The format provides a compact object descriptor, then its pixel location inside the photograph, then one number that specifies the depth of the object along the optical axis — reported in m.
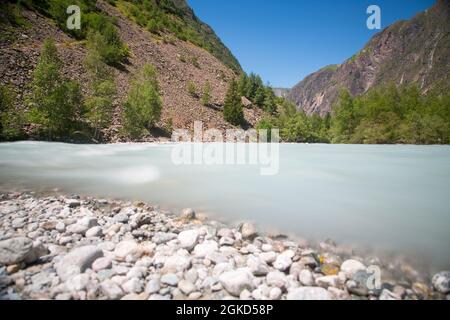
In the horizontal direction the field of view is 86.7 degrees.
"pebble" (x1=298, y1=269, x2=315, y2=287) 3.20
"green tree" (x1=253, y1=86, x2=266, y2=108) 63.00
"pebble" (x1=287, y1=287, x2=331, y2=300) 2.90
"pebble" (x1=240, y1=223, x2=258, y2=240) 4.59
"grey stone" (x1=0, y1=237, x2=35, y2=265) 3.21
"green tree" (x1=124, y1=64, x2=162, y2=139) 28.66
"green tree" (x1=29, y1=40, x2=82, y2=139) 22.06
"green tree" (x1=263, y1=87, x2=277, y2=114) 61.12
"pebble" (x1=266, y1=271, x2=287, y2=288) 3.10
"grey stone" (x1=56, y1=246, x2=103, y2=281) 3.17
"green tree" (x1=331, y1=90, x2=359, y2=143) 53.69
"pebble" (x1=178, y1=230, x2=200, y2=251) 4.07
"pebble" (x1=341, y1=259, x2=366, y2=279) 3.40
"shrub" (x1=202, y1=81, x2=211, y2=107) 47.25
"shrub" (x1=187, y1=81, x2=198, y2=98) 48.00
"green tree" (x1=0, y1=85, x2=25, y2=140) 20.50
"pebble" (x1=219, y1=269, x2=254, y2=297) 3.01
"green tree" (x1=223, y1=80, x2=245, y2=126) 46.53
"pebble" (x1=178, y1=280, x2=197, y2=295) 3.00
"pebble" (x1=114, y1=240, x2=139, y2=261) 3.72
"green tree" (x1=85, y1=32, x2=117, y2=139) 25.25
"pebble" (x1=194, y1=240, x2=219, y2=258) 3.83
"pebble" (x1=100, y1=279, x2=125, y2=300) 2.84
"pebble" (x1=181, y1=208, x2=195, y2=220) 5.61
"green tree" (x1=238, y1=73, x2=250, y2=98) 63.66
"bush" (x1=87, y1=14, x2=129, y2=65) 40.75
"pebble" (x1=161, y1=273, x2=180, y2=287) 3.11
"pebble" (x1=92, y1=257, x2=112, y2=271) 3.34
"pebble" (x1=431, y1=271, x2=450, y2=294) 3.22
